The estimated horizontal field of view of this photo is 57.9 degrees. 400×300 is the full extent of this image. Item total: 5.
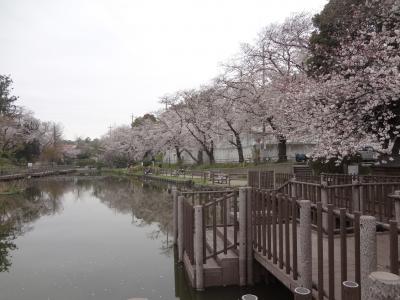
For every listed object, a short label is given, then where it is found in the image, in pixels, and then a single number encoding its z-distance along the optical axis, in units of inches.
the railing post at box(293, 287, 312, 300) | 95.9
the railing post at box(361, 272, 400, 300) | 74.9
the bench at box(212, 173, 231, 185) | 998.4
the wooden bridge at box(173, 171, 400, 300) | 155.4
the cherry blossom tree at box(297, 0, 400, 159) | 447.2
